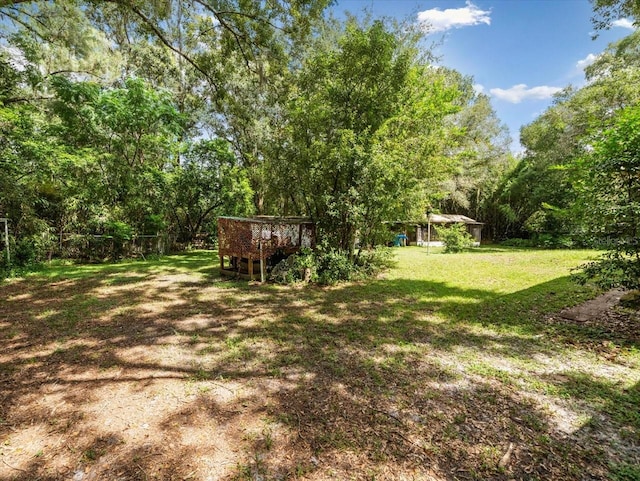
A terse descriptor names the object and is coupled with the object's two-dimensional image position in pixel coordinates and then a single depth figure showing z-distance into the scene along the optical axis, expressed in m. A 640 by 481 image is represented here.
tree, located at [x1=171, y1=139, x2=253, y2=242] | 15.38
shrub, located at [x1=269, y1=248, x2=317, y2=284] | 8.47
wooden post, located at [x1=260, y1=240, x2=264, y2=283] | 8.40
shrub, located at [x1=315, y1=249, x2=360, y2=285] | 8.70
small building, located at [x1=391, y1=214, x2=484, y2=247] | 23.95
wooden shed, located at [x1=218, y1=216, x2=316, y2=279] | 8.35
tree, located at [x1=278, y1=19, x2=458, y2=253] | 8.44
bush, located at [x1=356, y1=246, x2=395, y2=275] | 9.85
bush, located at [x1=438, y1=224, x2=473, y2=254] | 17.81
